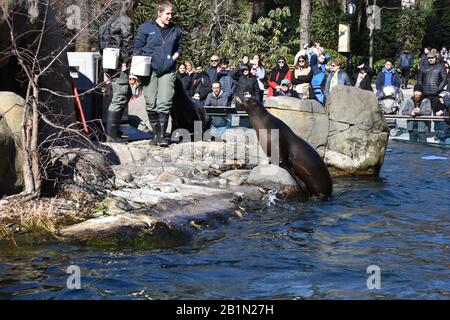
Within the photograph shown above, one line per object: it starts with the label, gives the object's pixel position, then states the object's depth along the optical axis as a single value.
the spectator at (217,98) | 19.53
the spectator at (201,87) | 20.34
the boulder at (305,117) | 14.02
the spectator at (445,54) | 32.67
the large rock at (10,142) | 8.22
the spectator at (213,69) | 20.94
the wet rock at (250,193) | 10.20
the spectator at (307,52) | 22.08
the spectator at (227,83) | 19.81
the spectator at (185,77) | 20.74
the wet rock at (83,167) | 8.88
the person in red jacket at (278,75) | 21.61
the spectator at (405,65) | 31.55
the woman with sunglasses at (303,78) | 20.02
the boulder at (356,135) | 13.66
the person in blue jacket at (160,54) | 11.74
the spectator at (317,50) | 25.81
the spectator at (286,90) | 19.42
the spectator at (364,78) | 21.28
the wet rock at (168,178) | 10.23
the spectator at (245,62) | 21.58
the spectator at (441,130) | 17.75
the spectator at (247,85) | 19.88
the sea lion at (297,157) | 11.23
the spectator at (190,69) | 21.11
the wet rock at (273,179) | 10.81
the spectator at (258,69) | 23.04
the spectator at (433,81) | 19.55
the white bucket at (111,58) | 11.58
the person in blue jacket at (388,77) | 22.81
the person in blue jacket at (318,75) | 20.67
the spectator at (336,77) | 21.30
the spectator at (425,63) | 20.45
